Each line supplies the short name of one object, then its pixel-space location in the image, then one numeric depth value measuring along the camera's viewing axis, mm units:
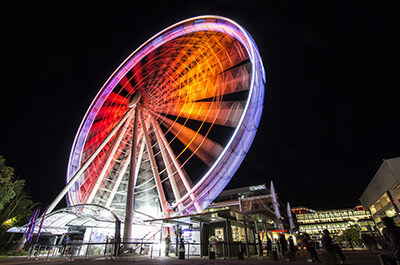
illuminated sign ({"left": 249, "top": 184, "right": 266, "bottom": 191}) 53894
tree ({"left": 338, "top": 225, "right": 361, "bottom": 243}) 36256
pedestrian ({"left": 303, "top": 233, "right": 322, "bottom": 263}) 9125
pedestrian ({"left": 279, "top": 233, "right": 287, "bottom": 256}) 11730
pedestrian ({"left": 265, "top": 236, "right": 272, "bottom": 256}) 12989
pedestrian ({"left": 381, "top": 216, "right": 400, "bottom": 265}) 3867
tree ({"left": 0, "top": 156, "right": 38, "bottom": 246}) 19239
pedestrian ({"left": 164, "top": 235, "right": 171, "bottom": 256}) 13754
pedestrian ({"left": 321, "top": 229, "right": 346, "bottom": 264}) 6973
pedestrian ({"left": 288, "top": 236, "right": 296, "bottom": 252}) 10275
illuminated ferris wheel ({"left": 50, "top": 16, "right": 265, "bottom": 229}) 12656
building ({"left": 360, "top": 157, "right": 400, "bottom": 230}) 23391
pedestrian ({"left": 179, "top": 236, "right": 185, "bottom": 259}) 10952
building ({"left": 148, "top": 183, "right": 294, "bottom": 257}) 12938
